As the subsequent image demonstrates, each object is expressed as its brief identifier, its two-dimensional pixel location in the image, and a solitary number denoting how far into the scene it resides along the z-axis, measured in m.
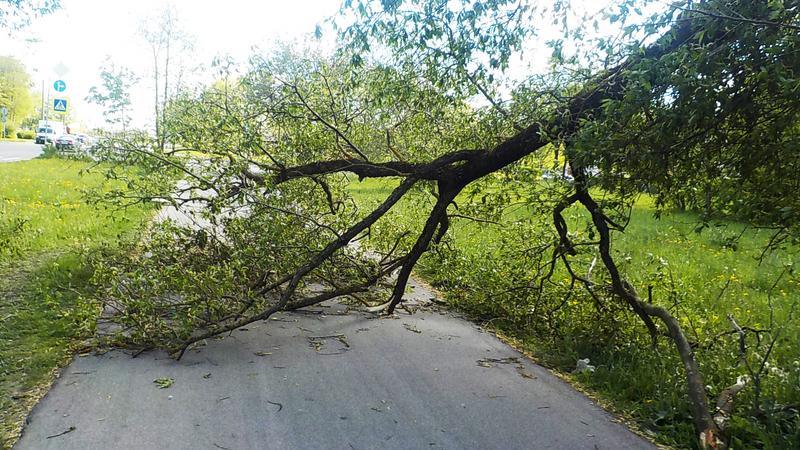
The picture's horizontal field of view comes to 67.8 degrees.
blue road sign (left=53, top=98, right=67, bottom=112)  23.31
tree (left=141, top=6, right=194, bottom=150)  34.09
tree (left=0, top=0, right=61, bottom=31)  10.42
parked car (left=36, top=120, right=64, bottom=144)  45.99
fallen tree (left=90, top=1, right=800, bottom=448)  3.61
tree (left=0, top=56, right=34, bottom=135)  58.41
